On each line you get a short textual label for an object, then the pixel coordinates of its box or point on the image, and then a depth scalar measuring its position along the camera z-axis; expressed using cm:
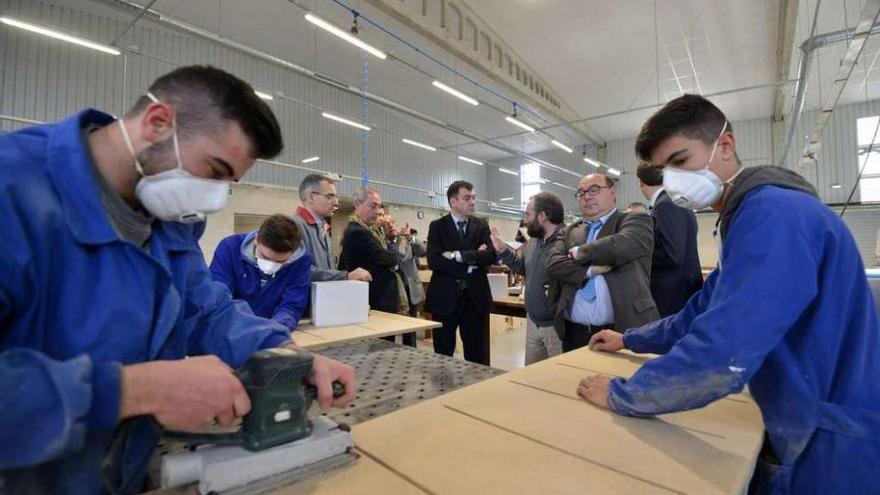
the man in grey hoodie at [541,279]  235
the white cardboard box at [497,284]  352
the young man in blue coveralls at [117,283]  48
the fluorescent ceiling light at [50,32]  361
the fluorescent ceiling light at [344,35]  386
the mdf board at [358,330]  174
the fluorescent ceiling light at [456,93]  532
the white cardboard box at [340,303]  204
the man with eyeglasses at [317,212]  259
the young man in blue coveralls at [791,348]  74
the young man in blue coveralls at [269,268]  184
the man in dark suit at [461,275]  275
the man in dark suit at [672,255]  206
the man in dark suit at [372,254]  274
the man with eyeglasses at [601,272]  180
